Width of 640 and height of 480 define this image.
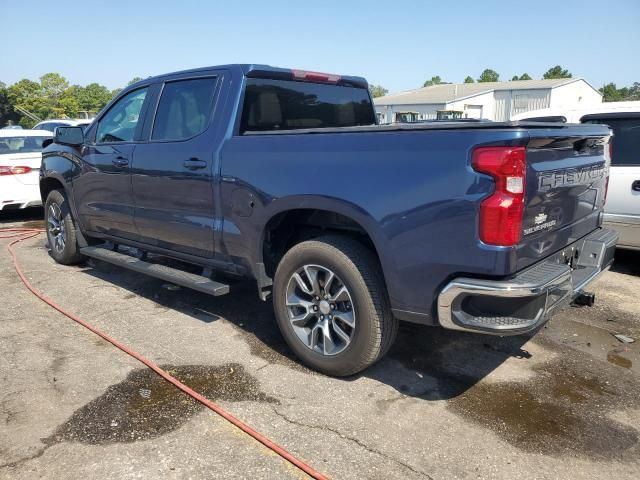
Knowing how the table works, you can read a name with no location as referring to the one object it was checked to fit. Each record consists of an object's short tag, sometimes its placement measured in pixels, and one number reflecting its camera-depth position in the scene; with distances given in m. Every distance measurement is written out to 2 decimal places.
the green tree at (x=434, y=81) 114.00
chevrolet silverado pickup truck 2.68
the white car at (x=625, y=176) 5.58
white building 43.47
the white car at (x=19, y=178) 8.35
